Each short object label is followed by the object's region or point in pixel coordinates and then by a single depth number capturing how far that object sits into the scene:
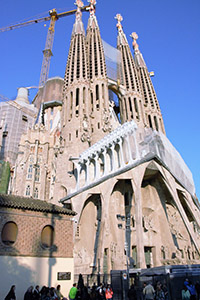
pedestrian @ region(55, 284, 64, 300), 12.08
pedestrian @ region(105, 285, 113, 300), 11.63
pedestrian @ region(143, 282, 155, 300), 9.61
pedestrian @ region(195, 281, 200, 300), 10.82
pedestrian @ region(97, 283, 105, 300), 11.69
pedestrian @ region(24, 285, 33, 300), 10.07
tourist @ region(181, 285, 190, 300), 9.27
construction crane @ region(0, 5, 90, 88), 62.19
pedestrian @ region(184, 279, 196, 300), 9.81
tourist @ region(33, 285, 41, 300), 10.41
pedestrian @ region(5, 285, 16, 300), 9.92
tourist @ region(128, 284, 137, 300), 10.88
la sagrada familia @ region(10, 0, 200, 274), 25.11
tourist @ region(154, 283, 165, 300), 9.88
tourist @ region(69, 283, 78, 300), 10.69
